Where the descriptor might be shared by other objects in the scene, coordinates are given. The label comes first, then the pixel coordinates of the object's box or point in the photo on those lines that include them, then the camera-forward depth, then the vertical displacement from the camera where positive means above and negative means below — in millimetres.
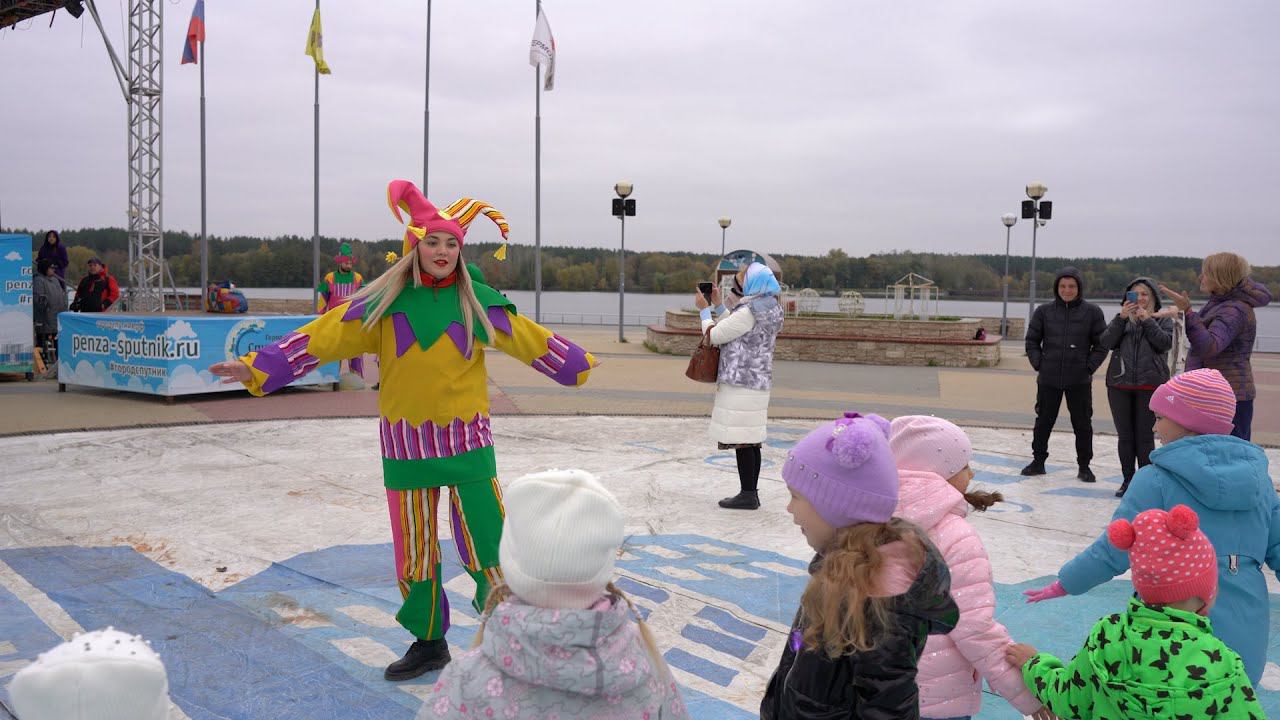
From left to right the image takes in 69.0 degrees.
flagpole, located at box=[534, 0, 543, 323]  24719 +2684
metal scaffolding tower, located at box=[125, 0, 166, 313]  20062 +2234
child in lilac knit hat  2025 -656
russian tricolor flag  26859 +7008
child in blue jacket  2809 -646
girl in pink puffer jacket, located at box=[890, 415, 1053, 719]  2439 -862
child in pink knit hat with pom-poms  2041 -779
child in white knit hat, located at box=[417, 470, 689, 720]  1836 -670
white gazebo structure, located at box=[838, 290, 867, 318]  24953 -249
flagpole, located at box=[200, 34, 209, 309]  29109 +1651
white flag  24016 +6200
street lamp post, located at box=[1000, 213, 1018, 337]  29203 +2046
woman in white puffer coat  6531 -576
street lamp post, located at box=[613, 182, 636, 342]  24875 +2241
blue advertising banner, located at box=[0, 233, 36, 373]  13578 -520
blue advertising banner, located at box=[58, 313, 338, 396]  11078 -896
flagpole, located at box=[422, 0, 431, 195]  25875 +4671
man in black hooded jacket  7750 -464
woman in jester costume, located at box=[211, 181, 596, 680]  3760 -425
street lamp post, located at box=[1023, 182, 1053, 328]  25625 +2577
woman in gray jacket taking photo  7090 -476
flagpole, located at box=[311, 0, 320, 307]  28000 +1547
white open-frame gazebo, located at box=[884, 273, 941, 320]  25391 +51
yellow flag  27516 +6920
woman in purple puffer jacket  6004 -89
